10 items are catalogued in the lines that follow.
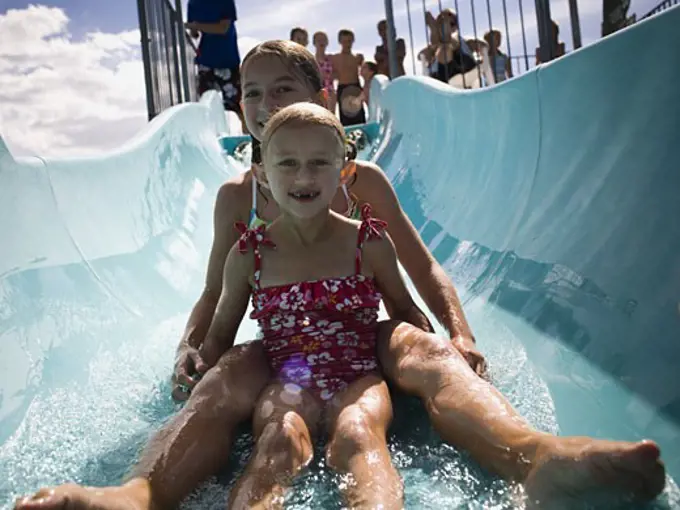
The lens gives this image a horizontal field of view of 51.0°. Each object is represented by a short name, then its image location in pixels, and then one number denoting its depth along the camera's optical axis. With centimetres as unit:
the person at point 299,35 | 736
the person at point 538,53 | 300
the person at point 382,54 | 823
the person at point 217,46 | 602
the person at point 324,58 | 761
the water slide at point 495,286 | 112
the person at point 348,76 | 768
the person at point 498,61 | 388
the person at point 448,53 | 539
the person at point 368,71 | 830
